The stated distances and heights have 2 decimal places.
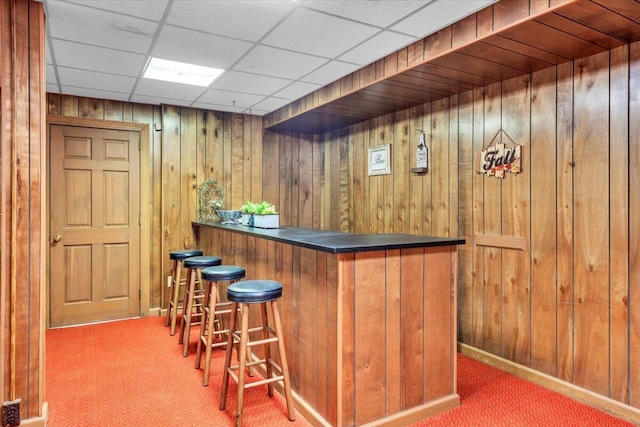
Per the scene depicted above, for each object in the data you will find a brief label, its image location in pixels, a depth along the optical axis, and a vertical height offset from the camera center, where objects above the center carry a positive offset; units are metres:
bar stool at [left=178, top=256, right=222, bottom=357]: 3.47 -0.73
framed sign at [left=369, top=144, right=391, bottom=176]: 4.33 +0.57
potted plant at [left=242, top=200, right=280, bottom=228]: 3.57 -0.04
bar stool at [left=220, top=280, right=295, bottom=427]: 2.28 -0.73
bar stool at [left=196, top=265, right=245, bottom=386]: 2.84 -0.61
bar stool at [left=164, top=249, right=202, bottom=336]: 3.98 -0.64
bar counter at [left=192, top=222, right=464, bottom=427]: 2.17 -0.67
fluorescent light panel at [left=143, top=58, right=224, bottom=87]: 3.41 +1.24
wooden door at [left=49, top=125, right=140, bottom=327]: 4.28 -0.15
